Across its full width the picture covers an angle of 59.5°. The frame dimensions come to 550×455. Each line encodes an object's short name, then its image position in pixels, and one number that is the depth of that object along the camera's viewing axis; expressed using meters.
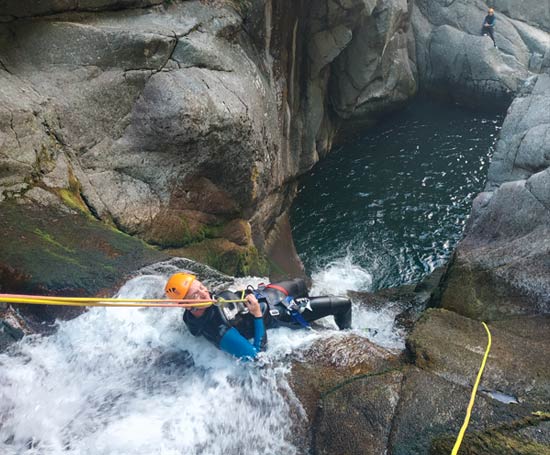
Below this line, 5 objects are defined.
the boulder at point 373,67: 19.05
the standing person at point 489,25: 24.06
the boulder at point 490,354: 5.66
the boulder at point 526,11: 25.53
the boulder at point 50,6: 9.23
